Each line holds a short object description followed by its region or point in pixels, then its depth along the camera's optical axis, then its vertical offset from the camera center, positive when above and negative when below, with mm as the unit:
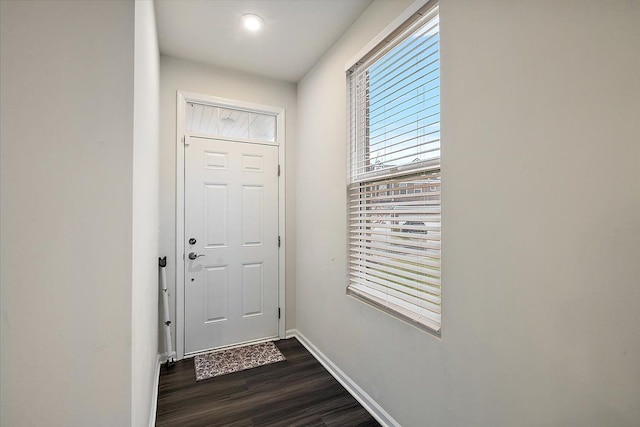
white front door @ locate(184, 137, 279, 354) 2754 -270
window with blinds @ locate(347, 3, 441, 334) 1537 +253
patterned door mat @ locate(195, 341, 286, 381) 2469 -1316
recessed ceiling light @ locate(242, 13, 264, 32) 2107 +1453
